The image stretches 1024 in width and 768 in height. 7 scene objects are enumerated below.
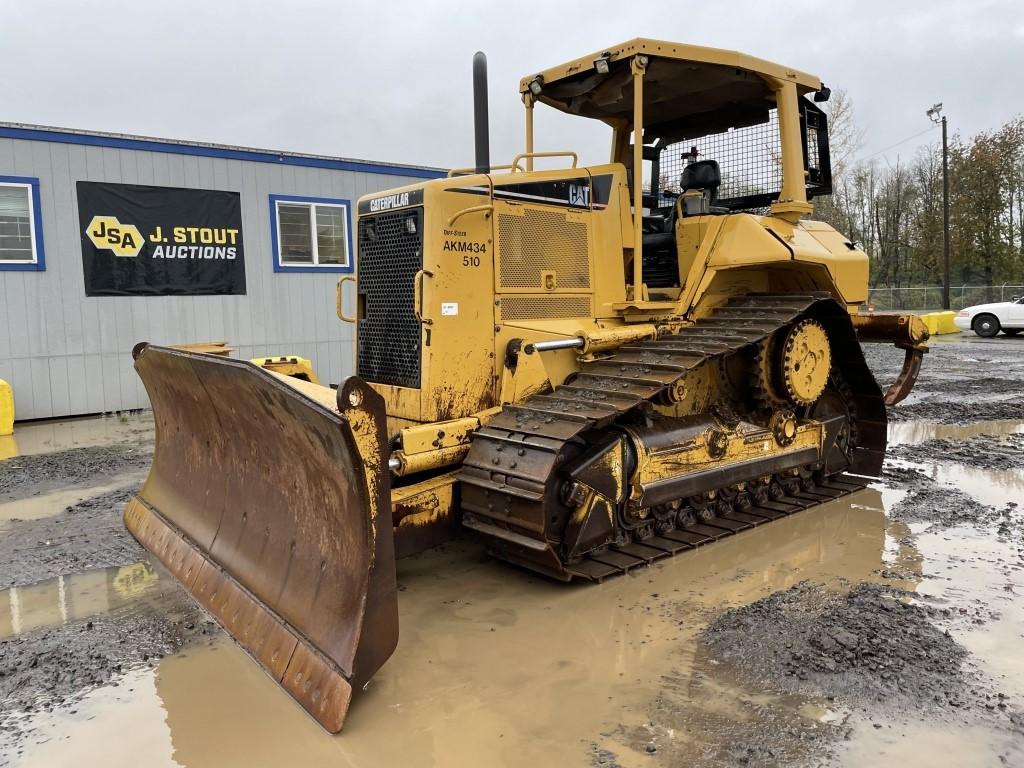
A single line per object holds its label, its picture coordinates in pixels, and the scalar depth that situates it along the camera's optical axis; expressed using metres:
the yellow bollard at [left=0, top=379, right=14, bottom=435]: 9.95
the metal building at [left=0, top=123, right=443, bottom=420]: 10.52
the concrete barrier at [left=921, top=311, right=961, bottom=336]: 23.96
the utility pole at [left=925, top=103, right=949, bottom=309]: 30.64
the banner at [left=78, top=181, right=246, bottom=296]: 10.93
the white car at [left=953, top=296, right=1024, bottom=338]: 22.10
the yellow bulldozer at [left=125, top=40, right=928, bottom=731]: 3.48
